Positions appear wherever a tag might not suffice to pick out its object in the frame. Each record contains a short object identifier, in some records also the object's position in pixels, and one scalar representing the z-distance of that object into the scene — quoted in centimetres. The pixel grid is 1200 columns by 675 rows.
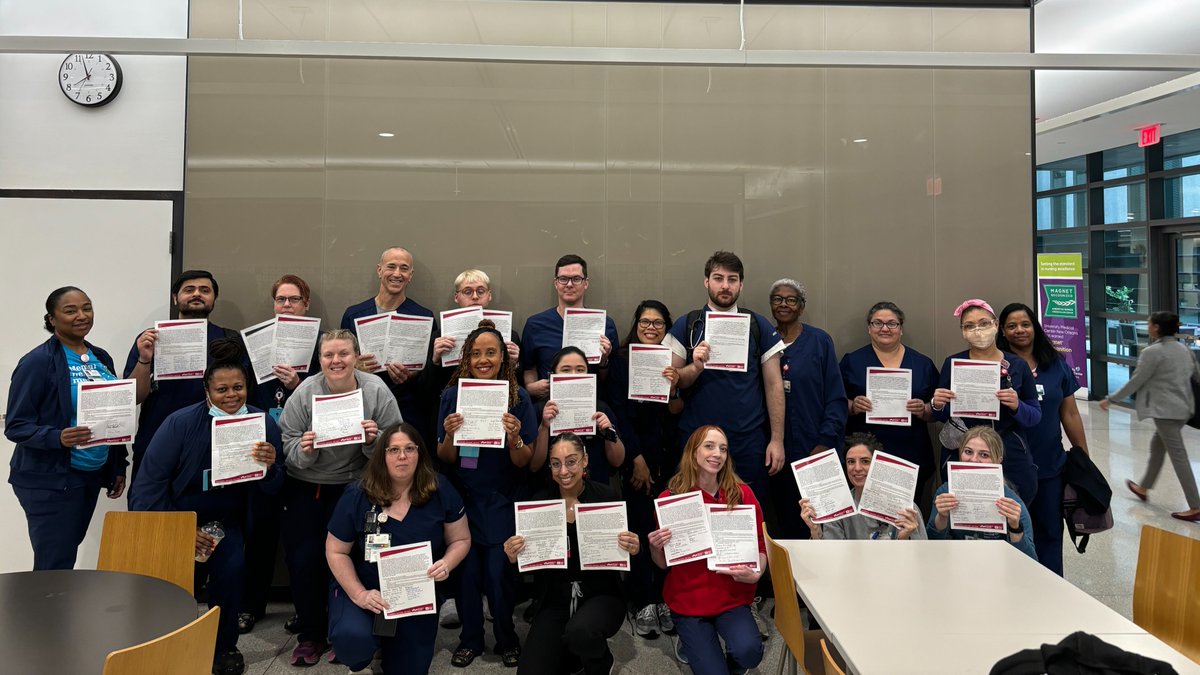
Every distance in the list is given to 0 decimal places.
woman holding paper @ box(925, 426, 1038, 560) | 294
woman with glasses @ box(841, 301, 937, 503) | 402
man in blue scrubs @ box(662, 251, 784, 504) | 373
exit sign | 913
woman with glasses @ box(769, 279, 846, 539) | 392
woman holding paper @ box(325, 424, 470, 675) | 282
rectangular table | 202
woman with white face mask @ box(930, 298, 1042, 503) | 367
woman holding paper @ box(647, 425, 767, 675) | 287
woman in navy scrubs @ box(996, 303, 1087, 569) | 382
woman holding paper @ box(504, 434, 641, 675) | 288
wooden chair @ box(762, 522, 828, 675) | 244
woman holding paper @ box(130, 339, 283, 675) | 300
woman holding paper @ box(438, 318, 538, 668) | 329
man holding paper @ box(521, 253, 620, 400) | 391
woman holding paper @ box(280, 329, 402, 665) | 321
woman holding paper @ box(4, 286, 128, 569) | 322
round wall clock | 435
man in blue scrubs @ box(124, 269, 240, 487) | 364
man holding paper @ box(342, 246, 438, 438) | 382
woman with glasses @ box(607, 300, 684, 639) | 372
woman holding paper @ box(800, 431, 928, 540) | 301
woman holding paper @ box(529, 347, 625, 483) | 342
